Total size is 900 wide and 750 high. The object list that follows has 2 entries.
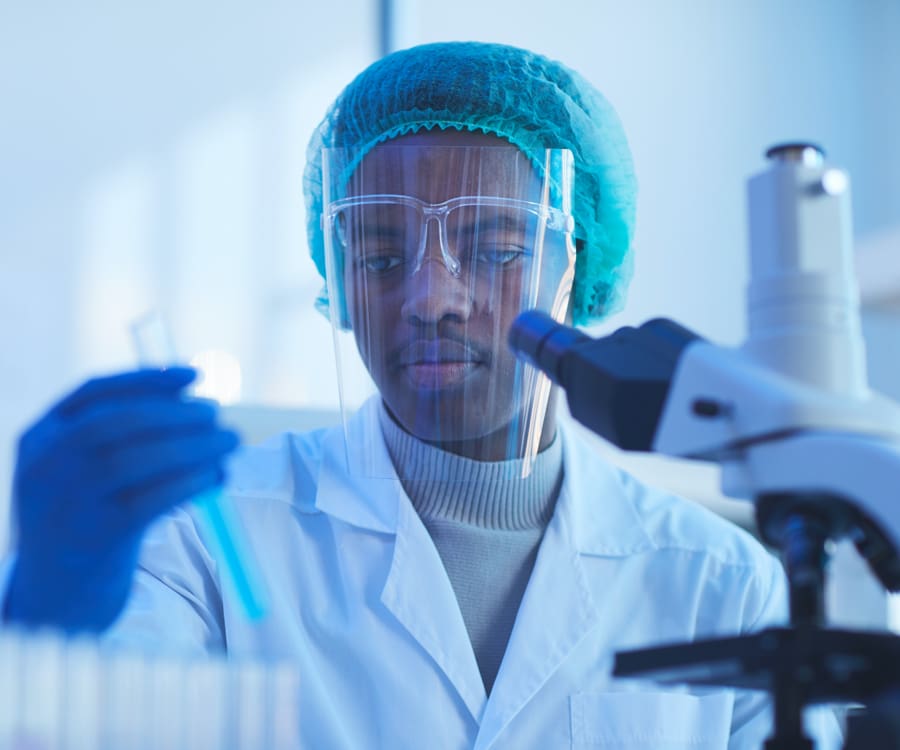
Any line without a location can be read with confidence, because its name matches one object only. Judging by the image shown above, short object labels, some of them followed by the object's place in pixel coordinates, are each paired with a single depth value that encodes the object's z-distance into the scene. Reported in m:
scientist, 1.05
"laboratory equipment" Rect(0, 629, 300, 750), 0.61
